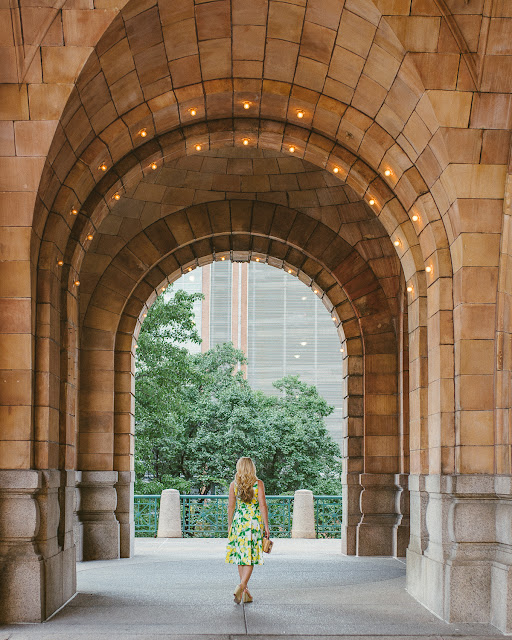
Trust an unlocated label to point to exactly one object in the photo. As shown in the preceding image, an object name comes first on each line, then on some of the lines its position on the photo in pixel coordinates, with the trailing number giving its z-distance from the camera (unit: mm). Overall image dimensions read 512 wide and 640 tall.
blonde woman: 9984
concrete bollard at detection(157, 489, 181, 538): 20000
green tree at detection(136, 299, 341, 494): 30064
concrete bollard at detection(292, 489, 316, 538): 19828
